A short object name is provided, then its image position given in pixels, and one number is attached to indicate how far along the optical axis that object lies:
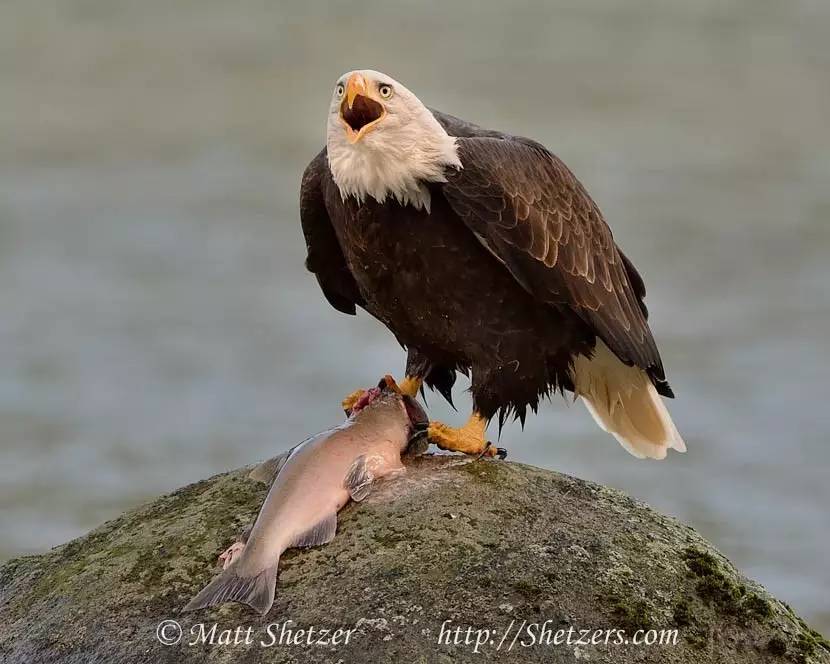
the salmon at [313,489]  9.61
